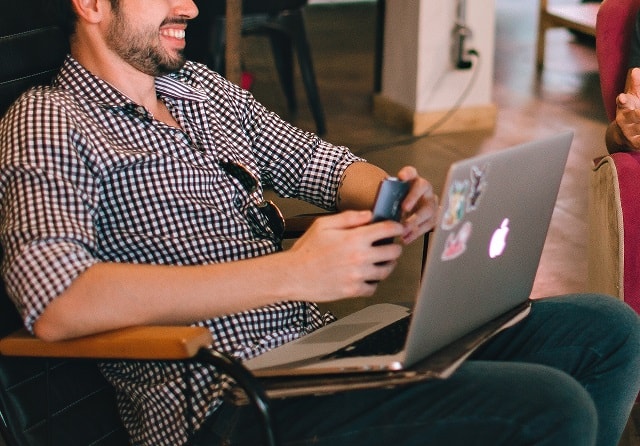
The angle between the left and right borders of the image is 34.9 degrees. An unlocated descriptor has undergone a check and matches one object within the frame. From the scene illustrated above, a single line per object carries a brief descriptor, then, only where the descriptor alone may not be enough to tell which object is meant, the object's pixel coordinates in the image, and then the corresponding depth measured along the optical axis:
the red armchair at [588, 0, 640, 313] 2.05
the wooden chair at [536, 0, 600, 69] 5.55
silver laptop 1.25
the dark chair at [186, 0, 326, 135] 4.15
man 1.33
